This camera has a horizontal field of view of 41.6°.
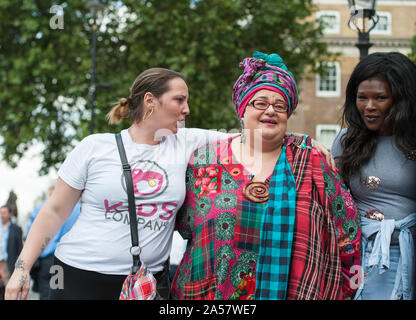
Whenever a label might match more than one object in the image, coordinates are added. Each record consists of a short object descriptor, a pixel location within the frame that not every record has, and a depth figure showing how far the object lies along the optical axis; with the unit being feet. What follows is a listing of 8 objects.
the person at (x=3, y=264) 21.78
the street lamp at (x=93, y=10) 35.27
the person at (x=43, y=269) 21.16
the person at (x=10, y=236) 24.97
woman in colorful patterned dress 8.44
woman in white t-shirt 9.29
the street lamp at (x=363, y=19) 17.98
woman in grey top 9.45
